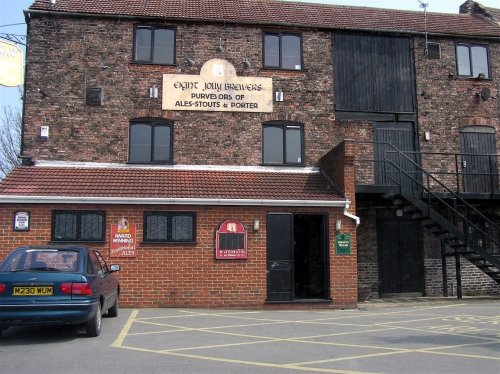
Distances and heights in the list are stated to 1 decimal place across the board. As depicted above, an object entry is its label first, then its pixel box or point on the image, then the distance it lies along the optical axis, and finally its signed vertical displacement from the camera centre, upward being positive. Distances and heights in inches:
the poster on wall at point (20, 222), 483.5 +33.0
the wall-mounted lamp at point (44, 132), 566.3 +138.0
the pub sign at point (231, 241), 508.4 +15.6
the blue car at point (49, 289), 295.3 -18.6
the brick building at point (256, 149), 502.9 +126.0
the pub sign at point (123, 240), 494.0 +16.4
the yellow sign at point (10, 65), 501.0 +191.5
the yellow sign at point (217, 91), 599.8 +195.8
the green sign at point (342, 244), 526.0 +12.9
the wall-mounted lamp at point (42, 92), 574.6 +184.4
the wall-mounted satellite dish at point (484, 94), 656.4 +208.0
